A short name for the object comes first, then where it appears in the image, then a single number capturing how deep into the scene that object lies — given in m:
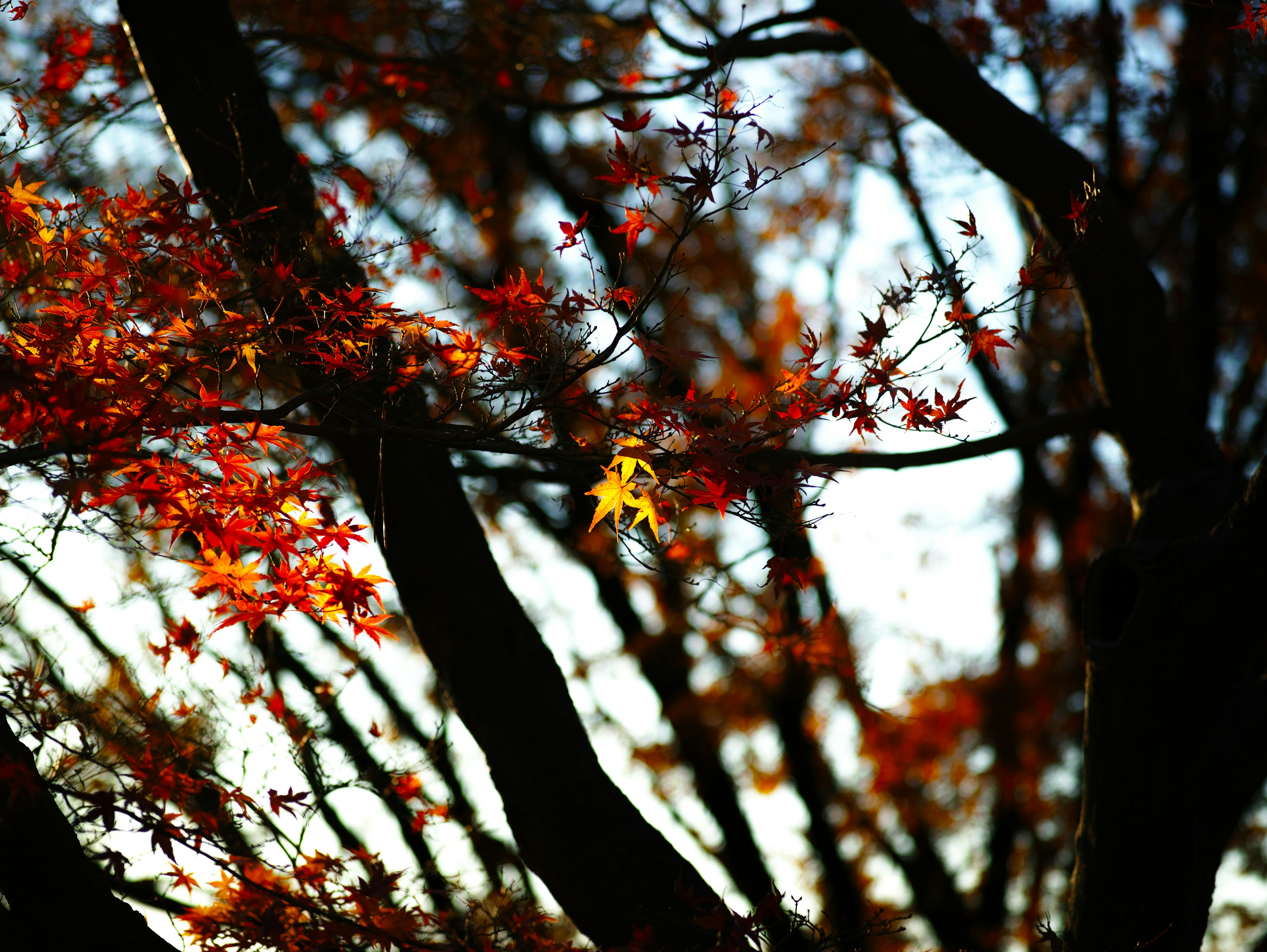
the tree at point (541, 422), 4.96
